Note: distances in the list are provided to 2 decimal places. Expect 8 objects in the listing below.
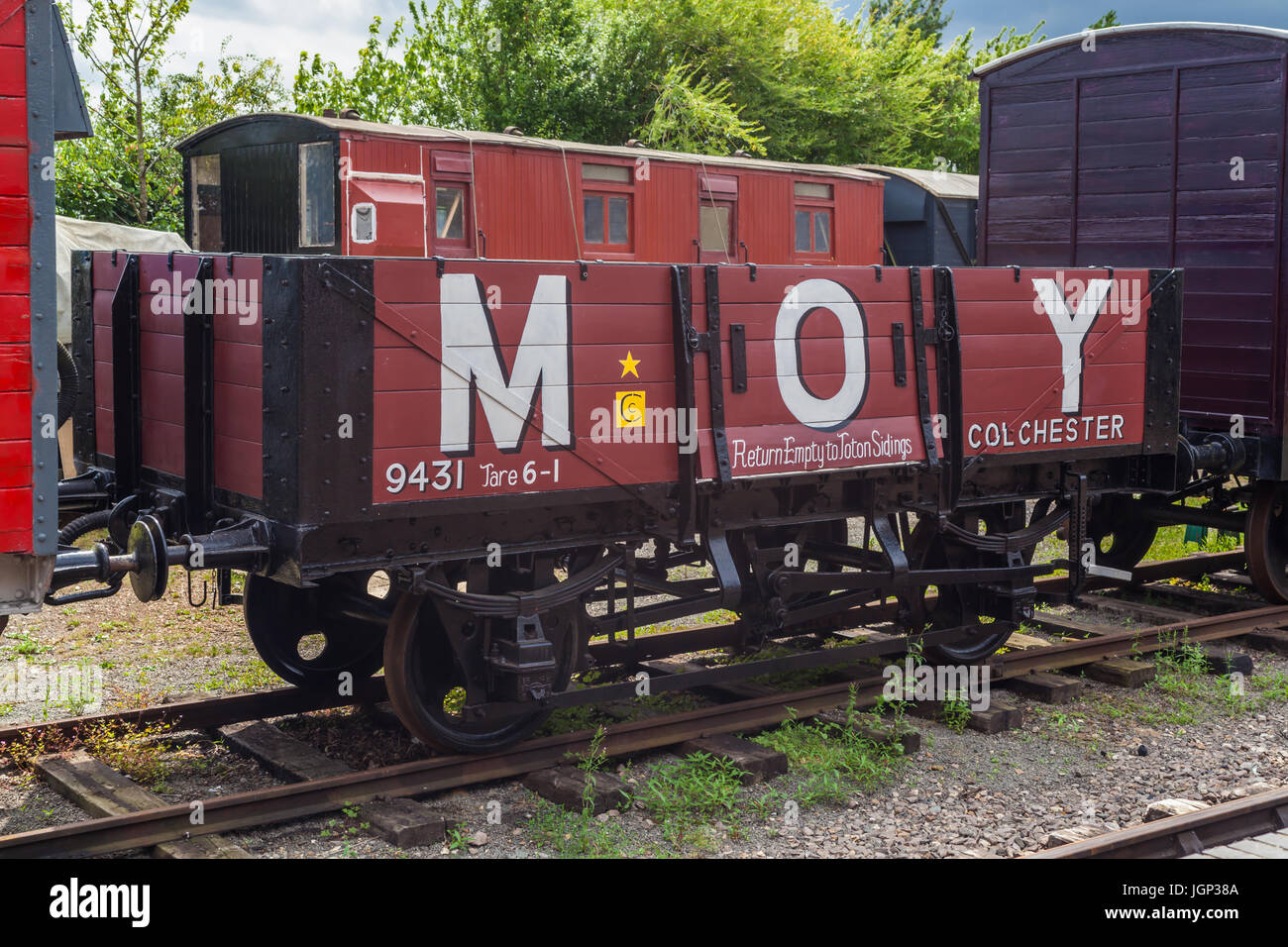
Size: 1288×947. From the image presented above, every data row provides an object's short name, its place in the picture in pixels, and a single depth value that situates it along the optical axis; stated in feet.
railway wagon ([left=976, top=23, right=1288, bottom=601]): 31.24
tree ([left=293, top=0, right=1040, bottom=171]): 84.84
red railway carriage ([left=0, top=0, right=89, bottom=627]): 15.17
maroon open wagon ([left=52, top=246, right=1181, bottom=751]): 18.21
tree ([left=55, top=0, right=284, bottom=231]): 58.80
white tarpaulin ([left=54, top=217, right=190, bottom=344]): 46.16
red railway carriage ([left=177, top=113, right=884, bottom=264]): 35.63
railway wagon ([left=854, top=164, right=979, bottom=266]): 63.67
